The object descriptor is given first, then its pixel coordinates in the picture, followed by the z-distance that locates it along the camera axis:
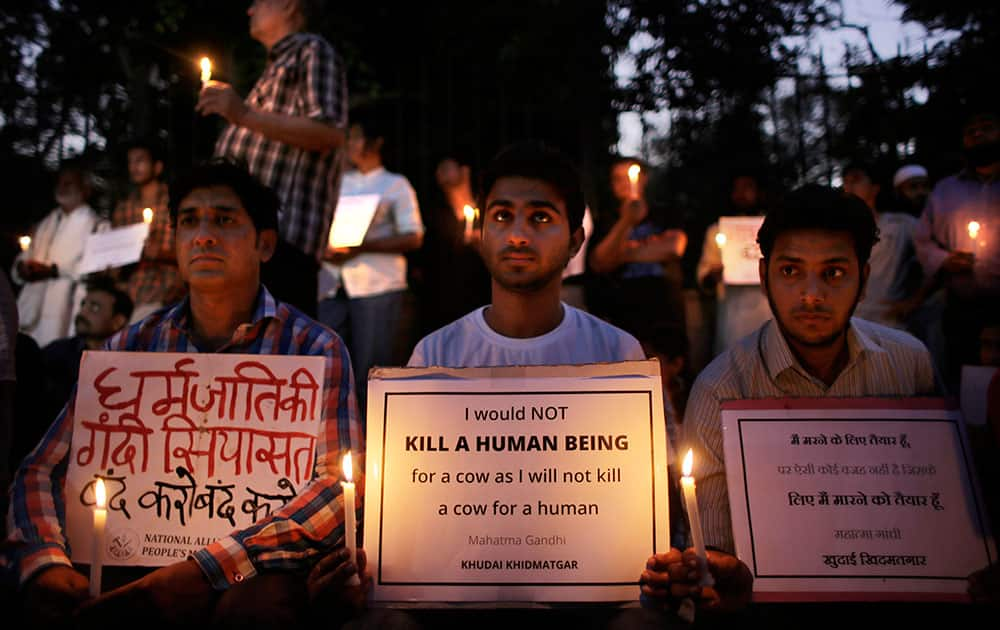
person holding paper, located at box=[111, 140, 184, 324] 5.21
